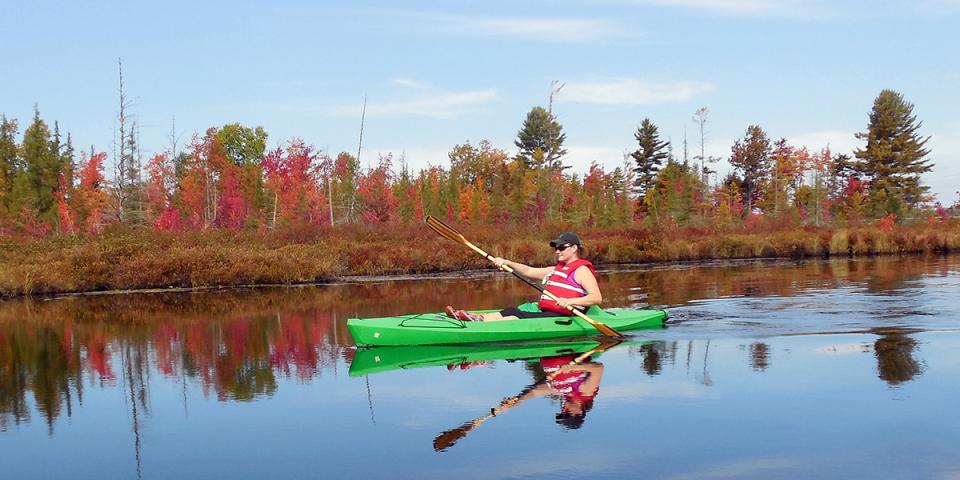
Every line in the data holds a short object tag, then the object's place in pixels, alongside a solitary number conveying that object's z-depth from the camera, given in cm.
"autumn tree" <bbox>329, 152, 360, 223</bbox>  4978
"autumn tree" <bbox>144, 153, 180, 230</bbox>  5266
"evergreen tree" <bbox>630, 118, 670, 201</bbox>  6638
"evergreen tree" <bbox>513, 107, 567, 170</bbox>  7356
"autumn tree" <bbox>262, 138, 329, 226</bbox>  5297
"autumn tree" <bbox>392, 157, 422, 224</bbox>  5641
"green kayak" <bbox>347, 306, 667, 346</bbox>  1110
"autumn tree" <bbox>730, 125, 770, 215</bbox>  6625
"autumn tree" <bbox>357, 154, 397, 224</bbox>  4988
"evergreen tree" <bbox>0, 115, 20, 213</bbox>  5641
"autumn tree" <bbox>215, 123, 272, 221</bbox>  7675
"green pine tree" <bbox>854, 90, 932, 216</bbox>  6288
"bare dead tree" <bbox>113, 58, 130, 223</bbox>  3759
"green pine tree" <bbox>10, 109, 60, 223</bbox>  5394
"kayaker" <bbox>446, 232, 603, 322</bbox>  1141
